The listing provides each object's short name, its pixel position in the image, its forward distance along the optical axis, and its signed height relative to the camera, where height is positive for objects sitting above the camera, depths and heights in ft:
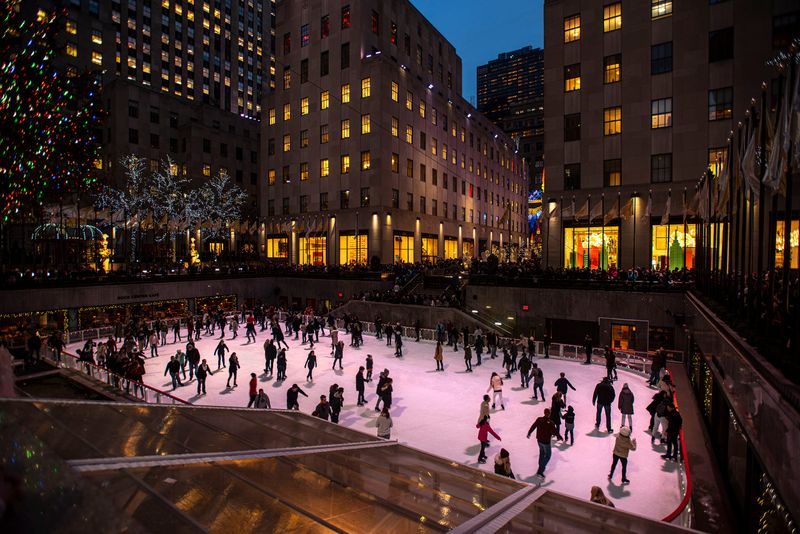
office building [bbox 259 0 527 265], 152.87 +42.69
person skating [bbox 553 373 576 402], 47.30 -13.39
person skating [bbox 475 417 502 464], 39.11 -15.22
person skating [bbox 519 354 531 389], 58.23 -14.50
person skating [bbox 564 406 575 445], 41.42 -15.12
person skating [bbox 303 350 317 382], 61.36 -14.16
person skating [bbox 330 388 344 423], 43.96 -14.19
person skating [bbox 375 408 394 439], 38.34 -14.13
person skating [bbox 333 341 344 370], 67.92 -14.10
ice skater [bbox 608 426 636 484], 33.79 -14.23
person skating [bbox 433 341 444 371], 68.23 -14.89
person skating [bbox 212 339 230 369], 68.03 -14.07
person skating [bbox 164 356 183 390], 58.95 -14.59
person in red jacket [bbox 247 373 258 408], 47.72 -14.01
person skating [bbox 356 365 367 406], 50.82 -14.67
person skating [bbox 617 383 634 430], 42.96 -13.76
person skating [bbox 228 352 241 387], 59.17 -14.23
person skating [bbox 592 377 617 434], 44.57 -13.61
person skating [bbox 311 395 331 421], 42.37 -14.19
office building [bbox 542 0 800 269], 99.35 +35.43
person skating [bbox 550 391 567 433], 41.52 -13.79
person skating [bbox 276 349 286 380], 60.50 -13.82
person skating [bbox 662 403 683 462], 37.99 -14.41
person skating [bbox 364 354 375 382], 59.54 -14.05
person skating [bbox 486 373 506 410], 50.11 -14.12
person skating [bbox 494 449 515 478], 29.91 -13.77
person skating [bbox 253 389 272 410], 43.49 -13.80
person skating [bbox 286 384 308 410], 45.29 -13.83
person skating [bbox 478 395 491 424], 39.45 -13.10
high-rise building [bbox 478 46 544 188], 384.06 +115.32
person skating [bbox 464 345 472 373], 67.30 -14.56
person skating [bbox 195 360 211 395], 55.36 -14.25
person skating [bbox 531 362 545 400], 52.65 -13.99
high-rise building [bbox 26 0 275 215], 199.00 +104.00
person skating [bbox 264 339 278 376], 64.18 -13.40
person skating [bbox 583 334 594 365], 71.97 -14.28
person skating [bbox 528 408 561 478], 35.22 -13.74
